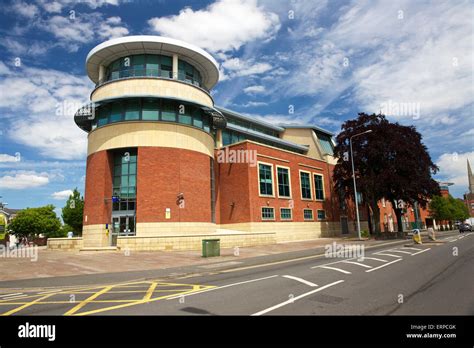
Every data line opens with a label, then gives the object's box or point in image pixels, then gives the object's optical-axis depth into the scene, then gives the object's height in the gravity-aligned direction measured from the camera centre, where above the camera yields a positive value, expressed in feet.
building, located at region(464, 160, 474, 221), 393.86 +26.95
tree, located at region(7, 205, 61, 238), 217.77 +6.55
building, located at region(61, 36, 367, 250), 88.17 +20.32
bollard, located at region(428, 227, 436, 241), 85.97 -4.55
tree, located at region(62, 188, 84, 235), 171.01 +10.15
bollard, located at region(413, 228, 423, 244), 78.82 -4.99
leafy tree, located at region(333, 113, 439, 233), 112.88 +20.81
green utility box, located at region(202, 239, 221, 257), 61.41 -4.15
